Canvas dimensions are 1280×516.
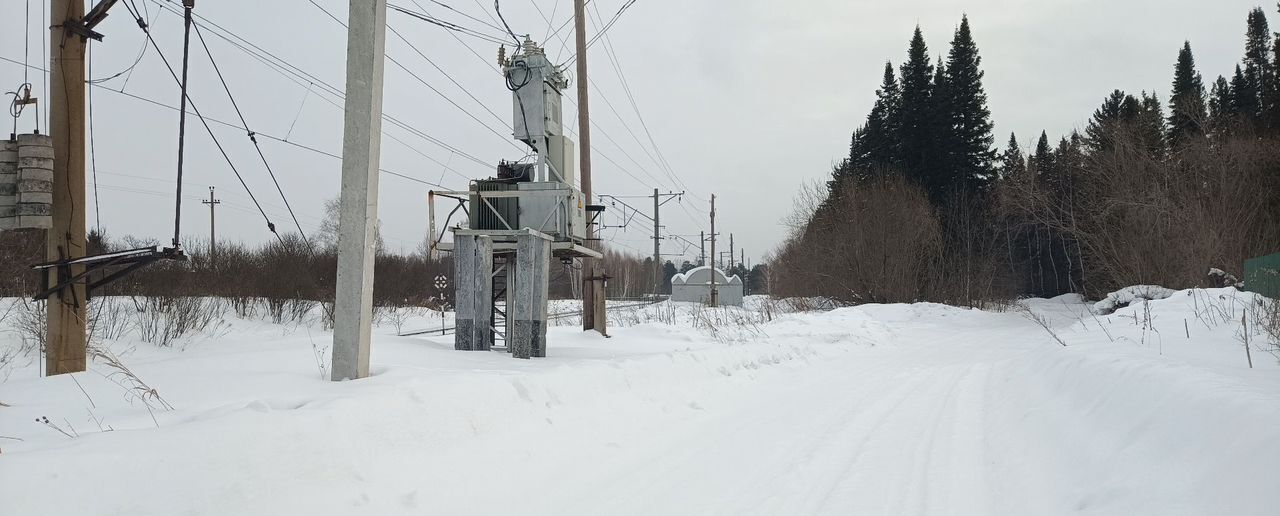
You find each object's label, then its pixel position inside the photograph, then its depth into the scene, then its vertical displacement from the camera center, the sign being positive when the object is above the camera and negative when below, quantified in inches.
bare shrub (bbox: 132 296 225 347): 710.5 -19.2
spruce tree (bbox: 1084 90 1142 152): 1480.1 +406.7
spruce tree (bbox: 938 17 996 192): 2014.0 +482.4
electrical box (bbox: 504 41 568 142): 571.2 +159.8
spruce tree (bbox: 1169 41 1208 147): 1352.1 +408.8
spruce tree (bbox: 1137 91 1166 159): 1464.6 +346.5
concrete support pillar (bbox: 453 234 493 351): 531.2 +3.4
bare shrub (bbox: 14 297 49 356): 584.1 -19.8
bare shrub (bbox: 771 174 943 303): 1464.1 +104.0
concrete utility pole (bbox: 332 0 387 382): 287.7 +42.5
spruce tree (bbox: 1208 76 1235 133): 1391.9 +500.9
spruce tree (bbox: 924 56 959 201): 1998.0 +381.8
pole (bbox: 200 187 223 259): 2121.8 +277.6
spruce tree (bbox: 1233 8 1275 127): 2022.9 +720.8
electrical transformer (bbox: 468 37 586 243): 556.1 +95.8
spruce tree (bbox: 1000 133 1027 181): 1753.2 +405.9
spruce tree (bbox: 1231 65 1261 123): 1951.3 +573.5
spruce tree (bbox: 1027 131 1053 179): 2025.8 +422.5
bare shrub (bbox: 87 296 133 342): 652.7 -18.5
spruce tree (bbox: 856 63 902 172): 2103.8 +507.6
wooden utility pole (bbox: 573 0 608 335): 748.0 +33.1
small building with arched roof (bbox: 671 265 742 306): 2357.3 +31.7
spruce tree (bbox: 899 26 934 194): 2019.1 +516.9
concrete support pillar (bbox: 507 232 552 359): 511.8 -2.7
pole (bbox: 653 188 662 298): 2185.4 +166.8
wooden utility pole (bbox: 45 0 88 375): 341.4 +55.4
